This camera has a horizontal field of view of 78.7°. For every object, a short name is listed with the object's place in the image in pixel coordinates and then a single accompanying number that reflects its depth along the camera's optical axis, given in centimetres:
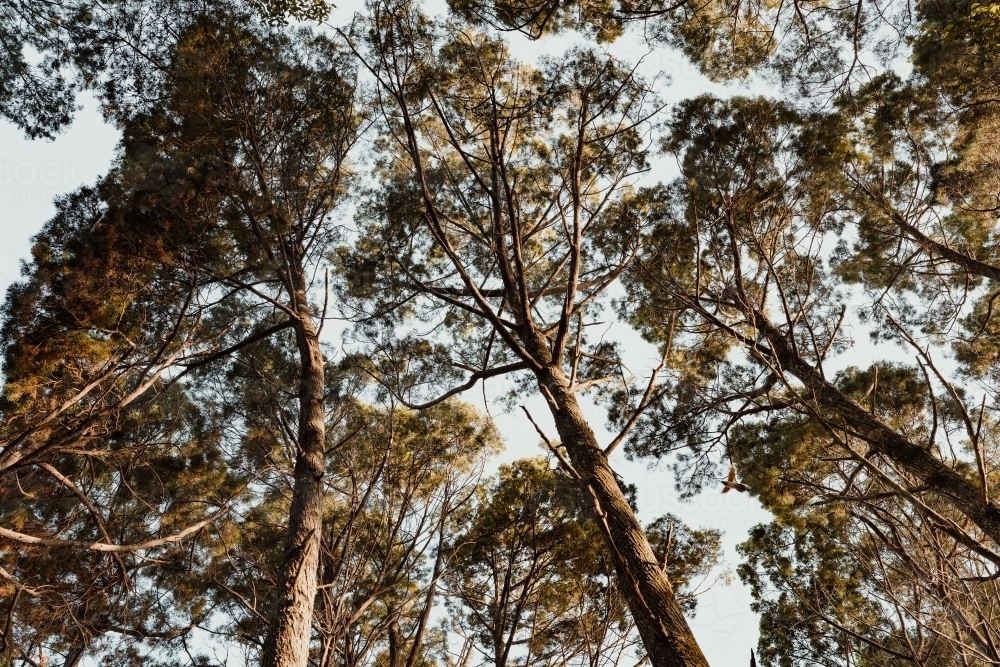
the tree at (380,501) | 759
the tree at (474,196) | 701
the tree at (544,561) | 734
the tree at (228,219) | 489
